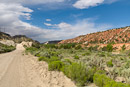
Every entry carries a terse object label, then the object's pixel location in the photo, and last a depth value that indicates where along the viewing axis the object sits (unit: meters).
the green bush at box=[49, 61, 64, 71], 9.44
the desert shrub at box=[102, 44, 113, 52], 41.97
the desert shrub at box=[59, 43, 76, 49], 66.47
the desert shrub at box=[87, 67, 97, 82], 6.48
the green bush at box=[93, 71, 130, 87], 4.76
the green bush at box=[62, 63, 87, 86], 6.23
